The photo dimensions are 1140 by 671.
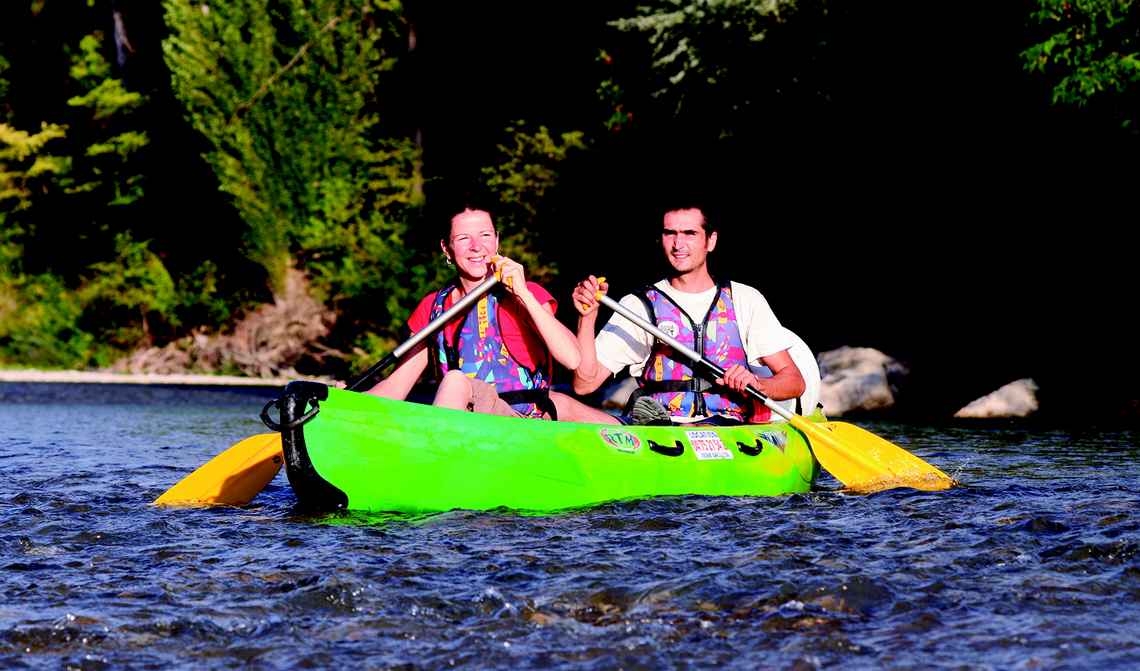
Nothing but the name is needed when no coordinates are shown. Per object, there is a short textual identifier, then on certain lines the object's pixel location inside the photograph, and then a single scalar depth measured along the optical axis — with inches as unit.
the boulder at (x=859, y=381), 1157.1
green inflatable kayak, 469.7
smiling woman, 519.8
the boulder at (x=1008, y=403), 1080.2
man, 559.2
